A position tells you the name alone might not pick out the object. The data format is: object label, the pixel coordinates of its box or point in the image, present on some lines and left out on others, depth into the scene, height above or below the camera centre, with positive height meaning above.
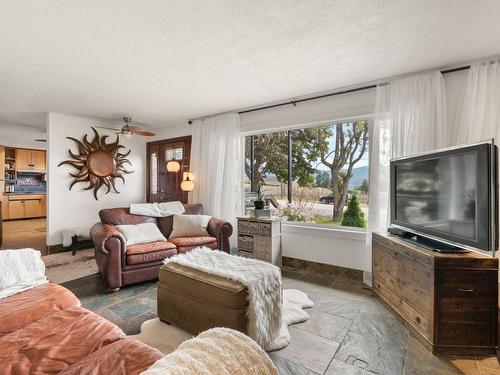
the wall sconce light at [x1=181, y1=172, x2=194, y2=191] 4.55 +0.11
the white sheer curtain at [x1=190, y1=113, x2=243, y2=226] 4.25 +0.39
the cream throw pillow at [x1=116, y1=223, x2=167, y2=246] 3.27 -0.60
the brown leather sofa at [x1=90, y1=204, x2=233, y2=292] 2.87 -0.74
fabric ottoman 1.77 -0.84
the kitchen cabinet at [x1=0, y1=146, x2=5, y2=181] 7.28 +0.69
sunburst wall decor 4.73 +0.48
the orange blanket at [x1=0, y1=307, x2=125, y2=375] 1.07 -0.72
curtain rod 2.66 +1.26
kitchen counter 7.75 -0.17
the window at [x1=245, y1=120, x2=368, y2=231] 3.46 +0.26
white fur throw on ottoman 1.79 -0.72
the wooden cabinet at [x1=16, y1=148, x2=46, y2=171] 7.70 +0.86
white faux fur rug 1.93 -1.17
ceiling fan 4.26 +0.95
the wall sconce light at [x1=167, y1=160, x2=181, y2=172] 5.02 +0.43
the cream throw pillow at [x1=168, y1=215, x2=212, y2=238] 3.76 -0.56
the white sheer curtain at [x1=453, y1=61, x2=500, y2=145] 2.42 +0.82
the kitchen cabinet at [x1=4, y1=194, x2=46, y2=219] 7.62 -0.58
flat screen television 1.77 -0.05
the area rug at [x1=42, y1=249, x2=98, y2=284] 3.35 -1.15
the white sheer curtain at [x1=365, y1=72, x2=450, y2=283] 2.68 +0.69
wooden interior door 5.16 +0.42
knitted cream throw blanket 0.73 -0.51
